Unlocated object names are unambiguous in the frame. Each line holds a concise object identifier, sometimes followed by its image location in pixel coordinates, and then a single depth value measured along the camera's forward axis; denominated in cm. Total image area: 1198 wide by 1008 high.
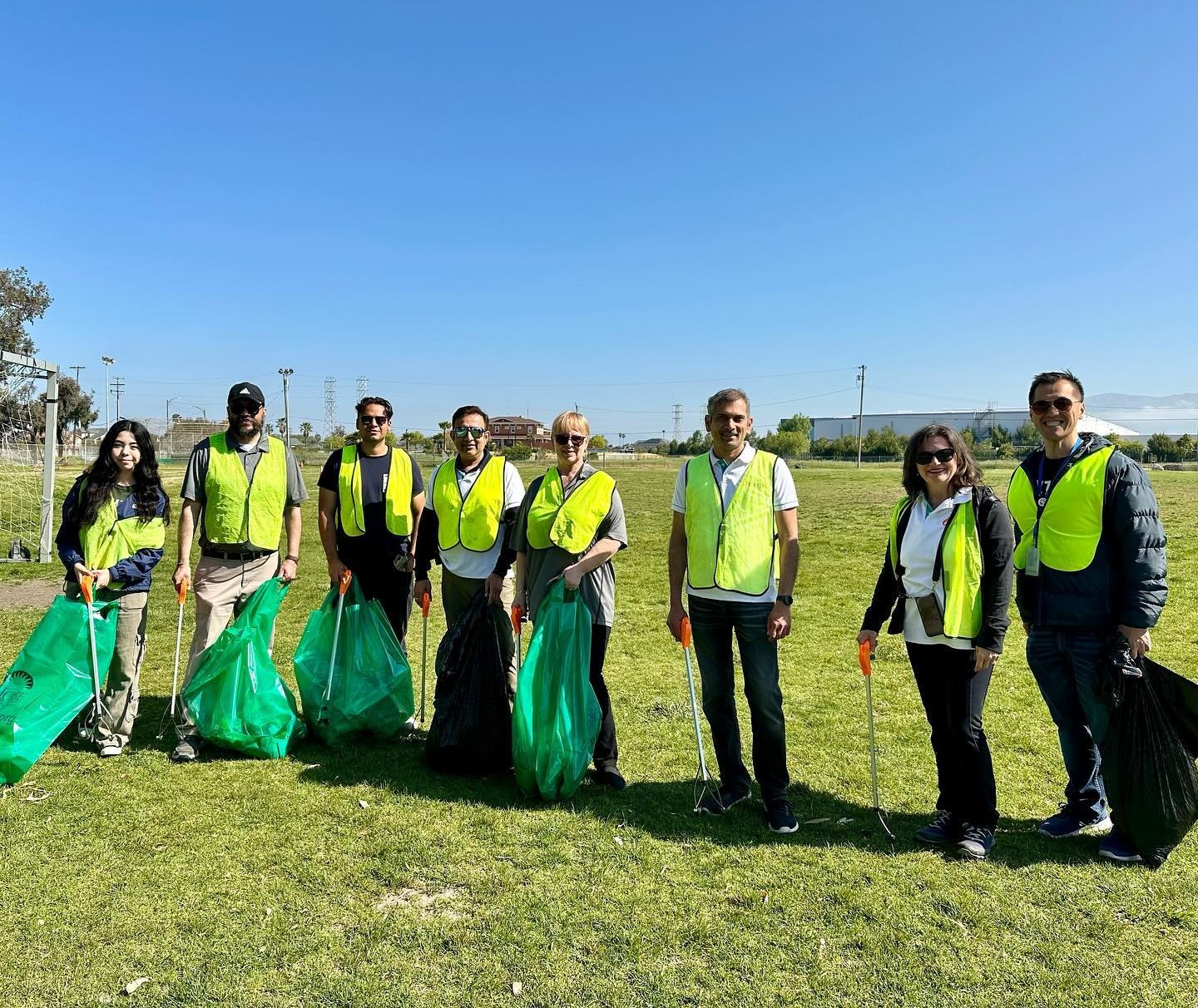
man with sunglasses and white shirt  413
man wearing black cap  427
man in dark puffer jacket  315
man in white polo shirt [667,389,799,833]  345
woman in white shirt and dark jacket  318
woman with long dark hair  412
